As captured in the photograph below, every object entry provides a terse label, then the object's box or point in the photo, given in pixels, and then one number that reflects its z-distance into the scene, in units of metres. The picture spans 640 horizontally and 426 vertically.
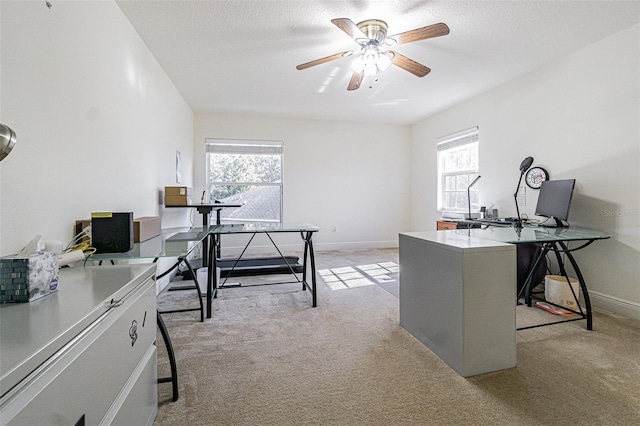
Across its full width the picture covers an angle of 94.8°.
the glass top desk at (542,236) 2.15
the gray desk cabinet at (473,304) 1.77
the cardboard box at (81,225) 1.74
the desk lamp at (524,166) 3.54
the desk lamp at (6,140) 0.93
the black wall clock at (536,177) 3.41
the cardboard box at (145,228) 2.00
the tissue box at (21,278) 0.88
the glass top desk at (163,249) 1.52
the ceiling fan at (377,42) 2.20
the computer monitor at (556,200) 2.83
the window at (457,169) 4.61
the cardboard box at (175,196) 3.45
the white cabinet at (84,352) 0.58
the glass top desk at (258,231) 2.72
